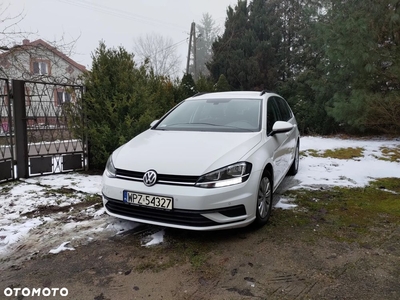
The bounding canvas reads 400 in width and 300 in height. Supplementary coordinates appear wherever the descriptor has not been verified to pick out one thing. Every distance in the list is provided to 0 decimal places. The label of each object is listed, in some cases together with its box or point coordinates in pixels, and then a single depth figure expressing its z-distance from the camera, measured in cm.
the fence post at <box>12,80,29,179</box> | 517
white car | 279
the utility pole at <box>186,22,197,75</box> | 2278
